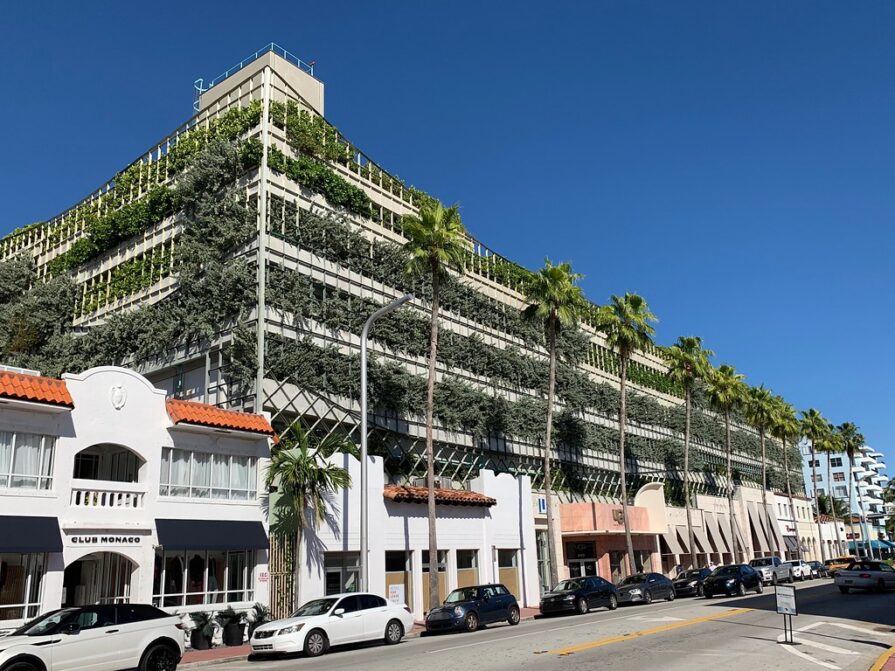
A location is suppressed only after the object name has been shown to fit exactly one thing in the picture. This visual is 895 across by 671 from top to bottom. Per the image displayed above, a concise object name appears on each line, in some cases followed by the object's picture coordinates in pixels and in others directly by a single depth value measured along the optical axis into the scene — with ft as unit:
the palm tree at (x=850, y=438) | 381.40
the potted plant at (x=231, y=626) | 81.30
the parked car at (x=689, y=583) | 136.46
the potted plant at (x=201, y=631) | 78.48
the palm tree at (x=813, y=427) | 328.08
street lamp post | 83.61
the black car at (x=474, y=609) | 86.22
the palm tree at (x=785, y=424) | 277.23
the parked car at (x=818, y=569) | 194.49
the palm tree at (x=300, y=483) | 93.81
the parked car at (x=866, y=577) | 122.52
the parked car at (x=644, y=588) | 118.01
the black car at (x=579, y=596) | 104.99
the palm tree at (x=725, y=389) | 218.38
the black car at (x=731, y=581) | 124.06
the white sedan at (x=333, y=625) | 66.23
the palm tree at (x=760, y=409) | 256.52
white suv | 48.67
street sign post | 58.34
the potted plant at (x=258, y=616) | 86.28
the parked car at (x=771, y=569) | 153.38
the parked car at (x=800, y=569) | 177.68
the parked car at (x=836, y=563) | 197.18
